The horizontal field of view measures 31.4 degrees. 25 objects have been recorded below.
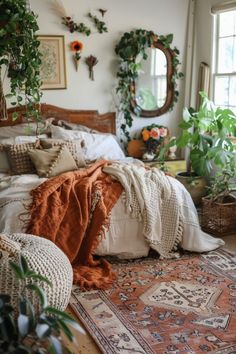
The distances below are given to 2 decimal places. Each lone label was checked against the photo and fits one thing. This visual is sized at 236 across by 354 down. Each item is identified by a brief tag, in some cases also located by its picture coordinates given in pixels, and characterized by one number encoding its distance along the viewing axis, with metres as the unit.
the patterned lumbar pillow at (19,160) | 3.85
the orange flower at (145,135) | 4.99
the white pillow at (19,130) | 4.27
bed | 3.17
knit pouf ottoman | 2.08
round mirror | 5.08
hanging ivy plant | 1.93
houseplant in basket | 3.95
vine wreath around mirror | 4.88
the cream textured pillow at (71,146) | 3.95
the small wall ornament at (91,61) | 4.82
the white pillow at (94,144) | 4.25
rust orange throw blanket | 3.07
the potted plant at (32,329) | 1.21
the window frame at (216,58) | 4.89
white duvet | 3.07
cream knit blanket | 3.35
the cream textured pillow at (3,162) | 3.92
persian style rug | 2.29
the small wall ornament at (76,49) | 4.72
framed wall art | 4.66
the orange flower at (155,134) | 4.95
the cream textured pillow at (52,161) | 3.68
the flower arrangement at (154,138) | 4.96
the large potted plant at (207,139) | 4.12
